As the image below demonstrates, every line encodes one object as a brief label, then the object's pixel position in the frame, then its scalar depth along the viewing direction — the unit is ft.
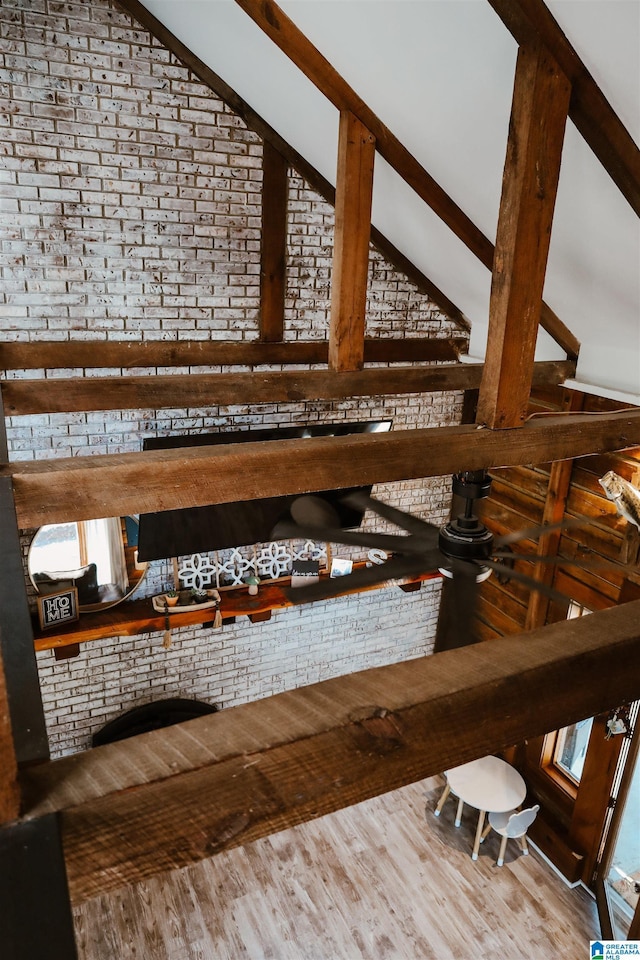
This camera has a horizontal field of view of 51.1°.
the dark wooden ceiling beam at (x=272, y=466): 6.50
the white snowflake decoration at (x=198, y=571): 16.92
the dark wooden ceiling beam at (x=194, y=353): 12.75
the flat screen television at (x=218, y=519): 15.12
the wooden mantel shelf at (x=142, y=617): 15.23
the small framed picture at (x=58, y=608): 15.05
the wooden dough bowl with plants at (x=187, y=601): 16.33
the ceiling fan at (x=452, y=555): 7.72
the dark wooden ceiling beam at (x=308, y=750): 2.80
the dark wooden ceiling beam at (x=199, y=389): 10.56
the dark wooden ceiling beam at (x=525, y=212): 7.54
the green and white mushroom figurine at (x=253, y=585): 17.30
